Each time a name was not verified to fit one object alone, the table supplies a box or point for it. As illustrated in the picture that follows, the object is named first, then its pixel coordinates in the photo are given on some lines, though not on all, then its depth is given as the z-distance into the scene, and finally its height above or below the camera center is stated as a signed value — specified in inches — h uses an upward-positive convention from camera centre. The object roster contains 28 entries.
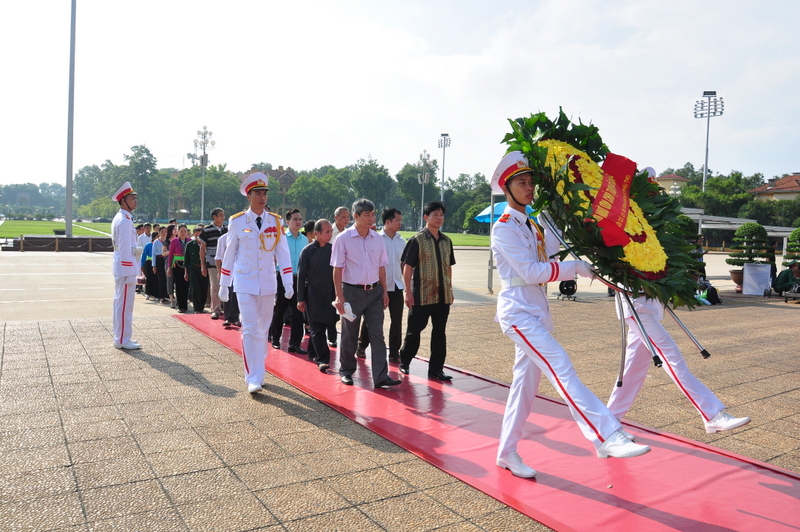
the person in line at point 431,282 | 252.5 -19.8
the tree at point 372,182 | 4065.0 +337.4
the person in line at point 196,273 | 438.0 -34.9
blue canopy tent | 642.3 +21.4
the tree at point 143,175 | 4697.3 +365.9
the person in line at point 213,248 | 404.8 -15.2
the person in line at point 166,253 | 498.6 -24.2
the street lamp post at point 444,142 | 2278.3 +347.8
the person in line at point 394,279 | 290.0 -22.1
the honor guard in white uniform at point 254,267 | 232.8 -15.5
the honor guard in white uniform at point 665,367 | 161.3 -35.6
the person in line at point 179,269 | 454.6 -34.5
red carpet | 130.8 -58.5
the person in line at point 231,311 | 373.4 -51.9
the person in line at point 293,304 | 314.5 -40.8
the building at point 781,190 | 3034.0 +302.3
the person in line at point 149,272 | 527.8 -43.0
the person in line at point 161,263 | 499.2 -33.0
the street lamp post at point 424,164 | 2105.2 +269.1
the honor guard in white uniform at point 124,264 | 303.0 -21.2
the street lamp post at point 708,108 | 2330.2 +539.4
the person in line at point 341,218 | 282.4 +5.8
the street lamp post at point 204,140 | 2199.8 +307.2
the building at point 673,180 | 3539.1 +387.0
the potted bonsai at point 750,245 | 703.7 +3.2
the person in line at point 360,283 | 238.7 -20.7
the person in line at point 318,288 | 276.4 -26.7
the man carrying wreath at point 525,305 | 138.7 -16.3
